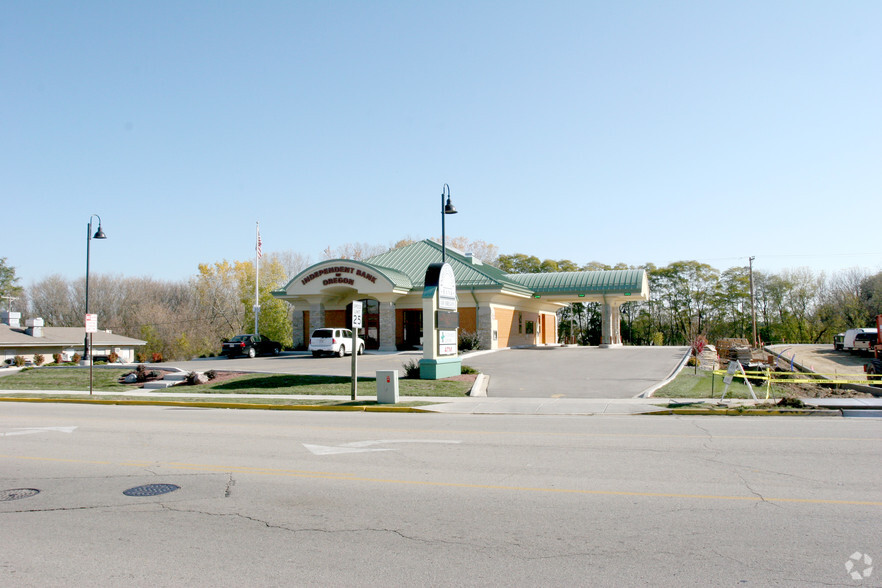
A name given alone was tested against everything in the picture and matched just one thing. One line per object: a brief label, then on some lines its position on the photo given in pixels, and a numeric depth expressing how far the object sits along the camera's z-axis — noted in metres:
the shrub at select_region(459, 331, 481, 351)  37.38
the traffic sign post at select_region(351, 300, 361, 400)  18.30
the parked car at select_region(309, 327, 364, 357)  34.97
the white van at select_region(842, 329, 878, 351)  45.27
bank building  38.81
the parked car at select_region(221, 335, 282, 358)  38.22
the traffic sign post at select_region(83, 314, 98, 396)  22.85
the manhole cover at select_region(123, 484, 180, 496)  7.57
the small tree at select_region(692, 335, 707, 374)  32.41
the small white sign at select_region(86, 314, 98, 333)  22.86
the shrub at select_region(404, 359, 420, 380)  23.47
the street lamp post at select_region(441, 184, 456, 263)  25.98
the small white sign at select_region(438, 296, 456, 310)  23.25
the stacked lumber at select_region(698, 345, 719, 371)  30.30
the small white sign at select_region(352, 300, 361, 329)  18.30
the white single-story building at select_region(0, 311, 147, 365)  44.66
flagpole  46.39
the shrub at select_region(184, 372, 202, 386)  24.55
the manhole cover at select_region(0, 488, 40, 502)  7.52
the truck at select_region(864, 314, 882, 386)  30.03
